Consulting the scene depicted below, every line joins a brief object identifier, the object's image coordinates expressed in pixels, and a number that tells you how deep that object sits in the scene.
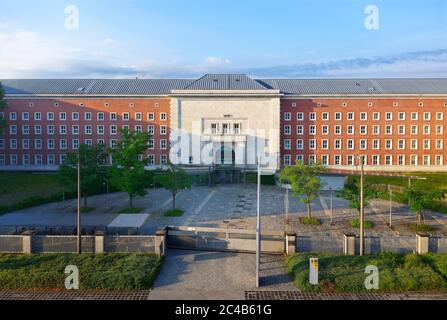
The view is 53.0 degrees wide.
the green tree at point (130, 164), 33.12
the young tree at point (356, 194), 28.92
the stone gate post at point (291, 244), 21.91
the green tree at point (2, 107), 53.31
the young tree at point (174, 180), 33.72
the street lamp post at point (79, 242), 21.54
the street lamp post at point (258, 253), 18.33
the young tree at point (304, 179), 30.89
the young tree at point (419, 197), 28.23
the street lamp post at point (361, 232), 20.75
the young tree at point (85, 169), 34.56
